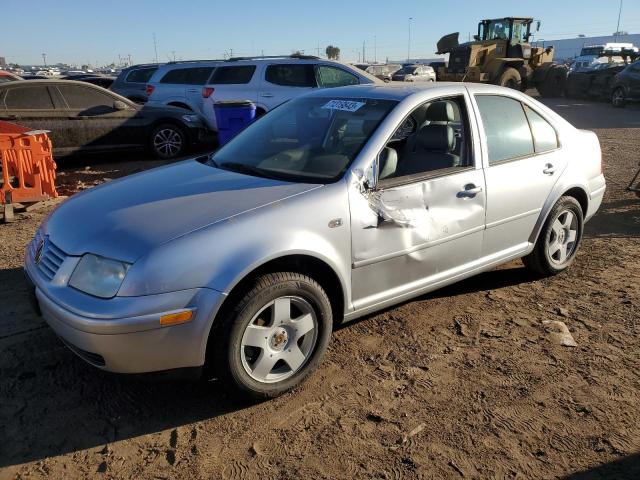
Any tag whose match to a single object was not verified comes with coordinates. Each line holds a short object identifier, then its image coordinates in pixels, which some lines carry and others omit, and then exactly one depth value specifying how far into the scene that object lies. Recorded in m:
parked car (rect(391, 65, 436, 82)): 32.91
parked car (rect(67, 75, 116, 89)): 17.25
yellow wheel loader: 21.92
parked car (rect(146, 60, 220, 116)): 11.36
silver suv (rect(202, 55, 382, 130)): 10.19
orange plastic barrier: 6.21
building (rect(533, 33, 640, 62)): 116.21
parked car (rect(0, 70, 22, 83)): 15.24
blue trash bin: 7.87
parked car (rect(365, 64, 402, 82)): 35.26
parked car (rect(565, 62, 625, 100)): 22.18
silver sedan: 2.54
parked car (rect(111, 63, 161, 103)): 13.11
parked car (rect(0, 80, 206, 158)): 8.44
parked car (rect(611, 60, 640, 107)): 19.02
